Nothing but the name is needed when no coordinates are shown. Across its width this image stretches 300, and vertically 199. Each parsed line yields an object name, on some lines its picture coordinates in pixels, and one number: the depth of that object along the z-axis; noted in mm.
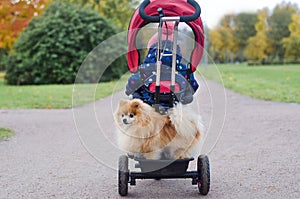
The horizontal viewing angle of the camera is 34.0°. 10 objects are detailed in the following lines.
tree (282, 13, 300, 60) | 57406
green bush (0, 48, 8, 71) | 38378
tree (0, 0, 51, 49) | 19912
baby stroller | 4544
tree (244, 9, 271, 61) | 60531
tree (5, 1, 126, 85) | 25578
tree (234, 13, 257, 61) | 65062
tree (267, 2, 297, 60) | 62406
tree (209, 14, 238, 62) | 61406
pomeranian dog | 4336
